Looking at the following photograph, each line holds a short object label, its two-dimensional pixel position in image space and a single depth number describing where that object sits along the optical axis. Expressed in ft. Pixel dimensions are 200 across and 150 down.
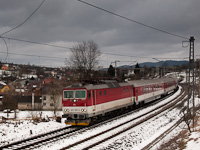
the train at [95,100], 51.80
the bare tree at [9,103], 168.12
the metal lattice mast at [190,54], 58.40
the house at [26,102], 224.33
